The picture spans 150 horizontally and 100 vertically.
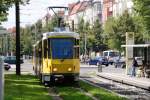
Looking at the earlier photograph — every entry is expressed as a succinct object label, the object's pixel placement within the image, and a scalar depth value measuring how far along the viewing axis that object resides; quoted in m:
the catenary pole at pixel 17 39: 45.66
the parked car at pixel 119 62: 78.79
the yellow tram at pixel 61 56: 32.31
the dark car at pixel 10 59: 95.12
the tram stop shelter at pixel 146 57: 43.00
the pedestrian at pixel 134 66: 45.34
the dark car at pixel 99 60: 89.59
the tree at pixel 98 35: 118.97
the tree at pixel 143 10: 51.75
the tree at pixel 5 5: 35.34
